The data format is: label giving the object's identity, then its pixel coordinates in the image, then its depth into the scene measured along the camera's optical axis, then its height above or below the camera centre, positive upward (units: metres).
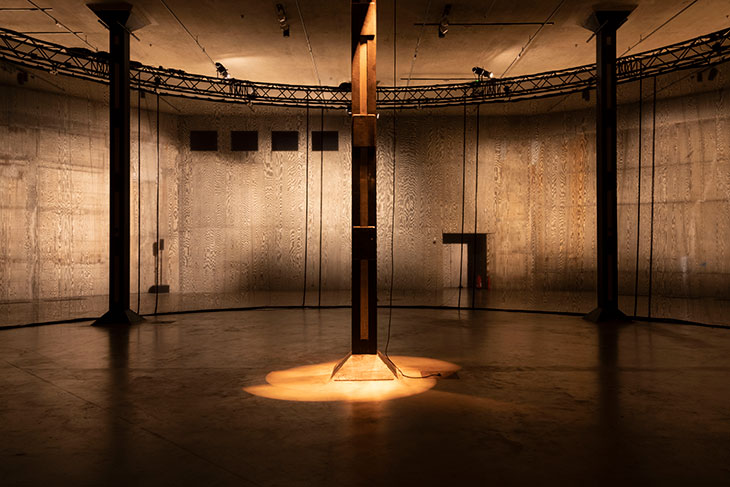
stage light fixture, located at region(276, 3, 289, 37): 9.55 +4.14
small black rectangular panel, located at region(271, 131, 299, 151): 15.90 +2.95
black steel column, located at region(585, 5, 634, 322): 9.54 +1.37
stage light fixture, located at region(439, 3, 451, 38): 9.71 +4.16
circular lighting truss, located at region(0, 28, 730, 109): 10.43 +3.81
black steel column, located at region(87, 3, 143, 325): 9.34 +1.25
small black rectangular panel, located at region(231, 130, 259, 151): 15.88 +2.97
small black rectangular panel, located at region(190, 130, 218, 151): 15.85 +2.97
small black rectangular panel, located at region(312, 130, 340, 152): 16.12 +2.99
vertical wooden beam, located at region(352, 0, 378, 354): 5.52 +0.69
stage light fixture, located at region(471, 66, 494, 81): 12.68 +4.05
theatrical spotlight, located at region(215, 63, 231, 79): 12.40 +3.99
